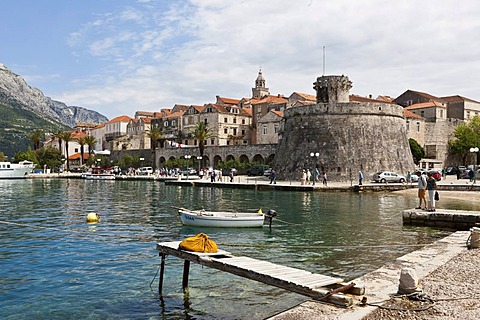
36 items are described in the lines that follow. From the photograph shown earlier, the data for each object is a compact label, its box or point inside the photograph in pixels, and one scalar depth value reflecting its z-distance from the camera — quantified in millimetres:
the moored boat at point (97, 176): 68062
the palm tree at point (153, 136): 80500
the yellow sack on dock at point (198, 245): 10141
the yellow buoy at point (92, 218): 22125
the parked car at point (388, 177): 44094
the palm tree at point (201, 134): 69138
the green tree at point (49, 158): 92688
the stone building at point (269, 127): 74938
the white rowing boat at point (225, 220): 19891
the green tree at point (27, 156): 96625
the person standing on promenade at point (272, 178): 45188
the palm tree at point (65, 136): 88250
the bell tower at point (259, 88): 112438
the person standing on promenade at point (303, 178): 42550
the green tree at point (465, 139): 66256
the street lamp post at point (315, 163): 44391
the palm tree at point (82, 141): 92581
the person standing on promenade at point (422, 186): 19453
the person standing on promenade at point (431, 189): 19027
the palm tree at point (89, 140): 93062
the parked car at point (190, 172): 69612
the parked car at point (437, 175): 45497
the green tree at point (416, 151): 65125
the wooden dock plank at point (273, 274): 7738
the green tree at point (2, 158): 102625
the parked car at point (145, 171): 74200
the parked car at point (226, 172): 64356
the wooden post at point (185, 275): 10976
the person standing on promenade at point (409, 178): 44469
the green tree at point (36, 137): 95250
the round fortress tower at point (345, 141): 47094
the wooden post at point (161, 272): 10820
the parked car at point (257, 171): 62031
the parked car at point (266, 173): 56350
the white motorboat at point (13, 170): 74825
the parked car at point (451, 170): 62762
